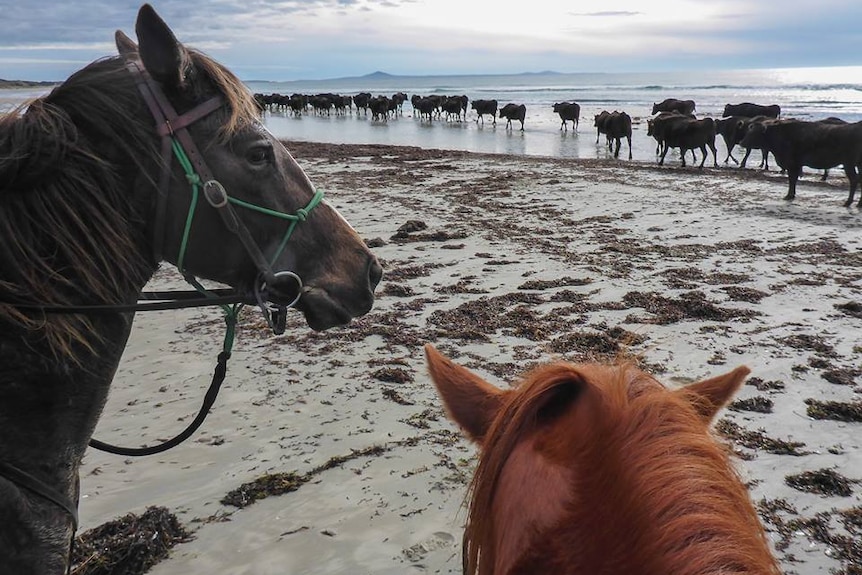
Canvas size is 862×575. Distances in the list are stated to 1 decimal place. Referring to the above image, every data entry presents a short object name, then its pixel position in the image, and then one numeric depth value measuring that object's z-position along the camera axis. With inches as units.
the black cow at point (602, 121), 956.7
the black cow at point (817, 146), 500.1
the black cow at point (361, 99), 2081.7
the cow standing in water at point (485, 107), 1551.4
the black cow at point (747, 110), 1068.2
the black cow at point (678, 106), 1210.6
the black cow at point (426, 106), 1716.2
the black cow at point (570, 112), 1323.8
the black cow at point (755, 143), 673.5
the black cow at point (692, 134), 756.0
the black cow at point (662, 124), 790.5
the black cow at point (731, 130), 798.5
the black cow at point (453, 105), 1649.9
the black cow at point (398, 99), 1929.5
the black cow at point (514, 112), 1383.7
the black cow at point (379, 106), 1744.6
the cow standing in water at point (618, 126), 908.0
